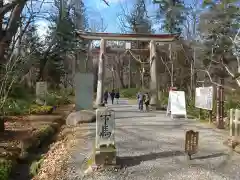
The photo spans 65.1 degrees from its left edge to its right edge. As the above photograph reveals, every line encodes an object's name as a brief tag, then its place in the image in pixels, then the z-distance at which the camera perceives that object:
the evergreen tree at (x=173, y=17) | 20.27
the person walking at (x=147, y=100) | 12.05
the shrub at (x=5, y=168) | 4.08
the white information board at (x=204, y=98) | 7.85
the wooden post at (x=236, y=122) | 5.05
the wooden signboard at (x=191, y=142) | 4.41
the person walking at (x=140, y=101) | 12.28
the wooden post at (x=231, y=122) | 5.30
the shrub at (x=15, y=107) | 10.39
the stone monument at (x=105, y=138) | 3.99
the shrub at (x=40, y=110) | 11.15
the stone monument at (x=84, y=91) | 10.57
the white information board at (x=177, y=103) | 9.36
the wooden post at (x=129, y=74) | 27.91
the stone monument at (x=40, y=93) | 13.59
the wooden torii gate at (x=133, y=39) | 12.64
